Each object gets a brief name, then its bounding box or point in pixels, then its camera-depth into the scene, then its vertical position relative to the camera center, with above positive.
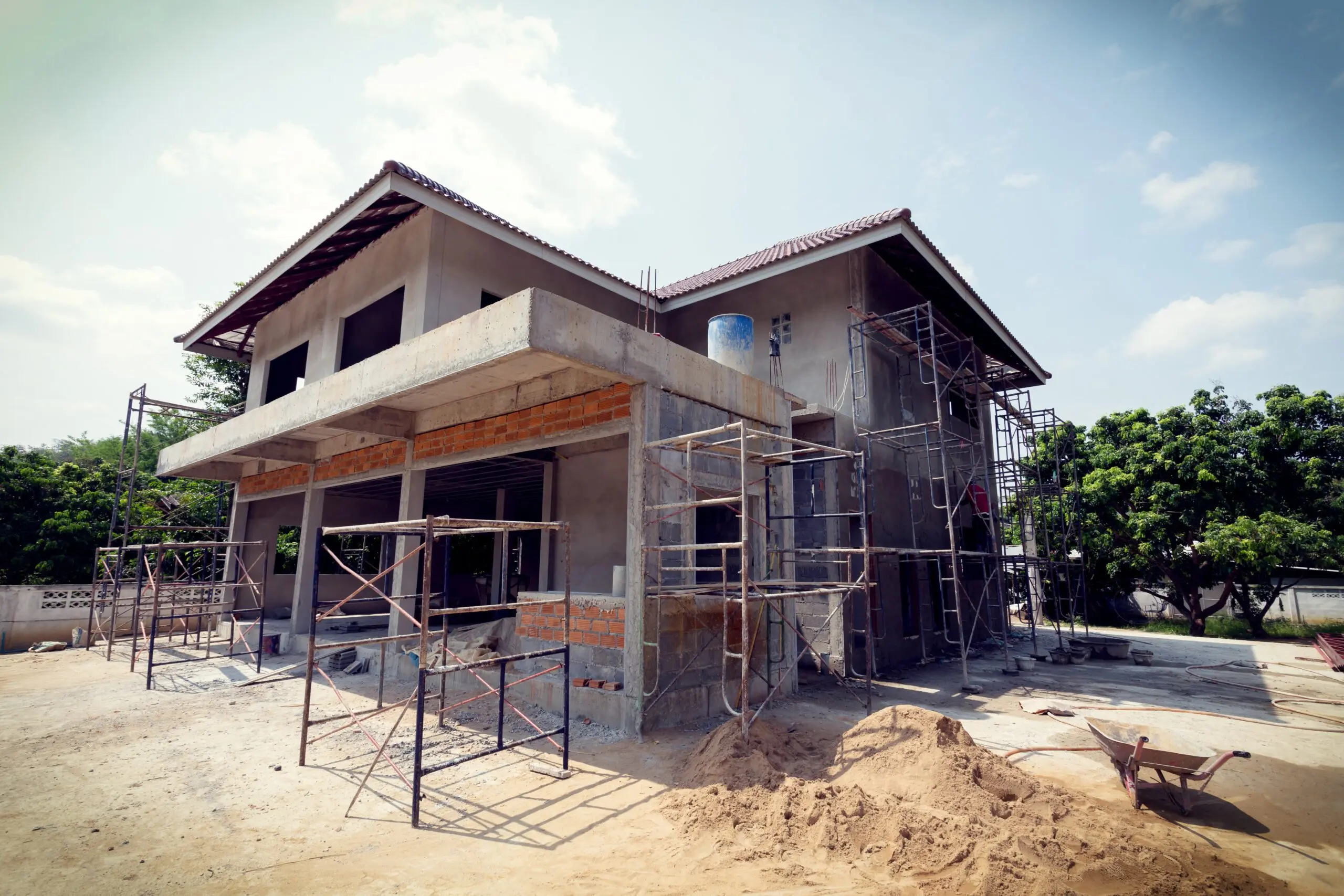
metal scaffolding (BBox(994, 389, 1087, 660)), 14.40 +1.16
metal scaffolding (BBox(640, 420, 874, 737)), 6.57 -0.32
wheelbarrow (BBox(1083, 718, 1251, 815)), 4.59 -1.46
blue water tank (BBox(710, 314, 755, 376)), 8.94 +2.97
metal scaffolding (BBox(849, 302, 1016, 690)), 11.05 +2.00
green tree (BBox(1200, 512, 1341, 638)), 14.81 +0.28
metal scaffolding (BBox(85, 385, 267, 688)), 10.73 -0.60
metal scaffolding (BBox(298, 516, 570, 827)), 4.59 -0.87
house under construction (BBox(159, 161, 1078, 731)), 6.83 +1.81
